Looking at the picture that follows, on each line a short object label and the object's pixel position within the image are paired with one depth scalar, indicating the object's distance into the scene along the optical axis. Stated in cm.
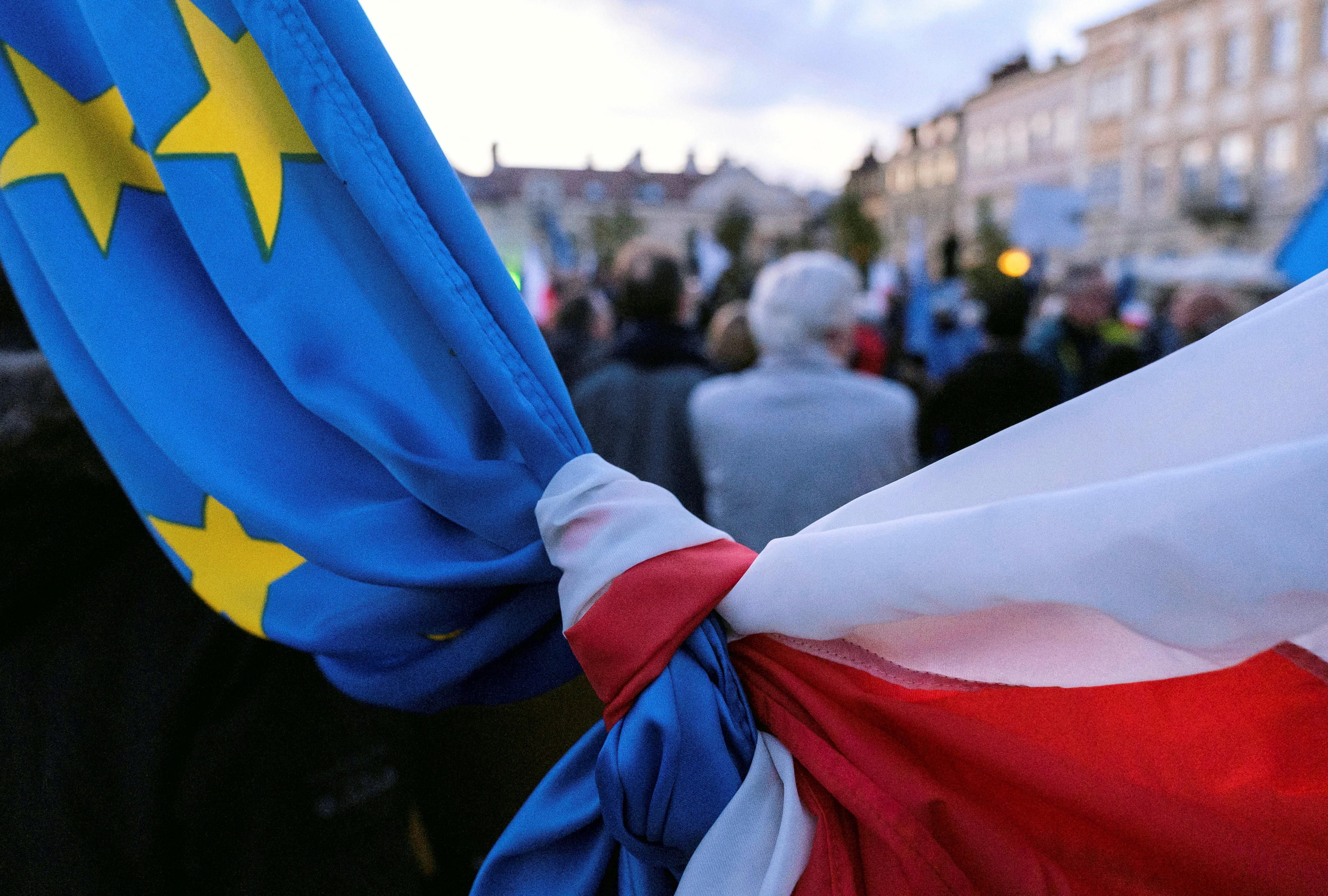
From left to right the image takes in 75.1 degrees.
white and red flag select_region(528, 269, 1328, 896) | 56
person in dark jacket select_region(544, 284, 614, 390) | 412
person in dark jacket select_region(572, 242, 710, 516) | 242
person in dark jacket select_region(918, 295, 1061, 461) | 312
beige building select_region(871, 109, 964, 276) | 3878
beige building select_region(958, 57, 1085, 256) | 3041
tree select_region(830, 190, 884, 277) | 3459
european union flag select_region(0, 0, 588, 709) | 81
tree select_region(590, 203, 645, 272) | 4200
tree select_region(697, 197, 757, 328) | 3741
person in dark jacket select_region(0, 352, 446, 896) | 105
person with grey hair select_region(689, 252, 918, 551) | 214
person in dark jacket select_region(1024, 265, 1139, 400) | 389
